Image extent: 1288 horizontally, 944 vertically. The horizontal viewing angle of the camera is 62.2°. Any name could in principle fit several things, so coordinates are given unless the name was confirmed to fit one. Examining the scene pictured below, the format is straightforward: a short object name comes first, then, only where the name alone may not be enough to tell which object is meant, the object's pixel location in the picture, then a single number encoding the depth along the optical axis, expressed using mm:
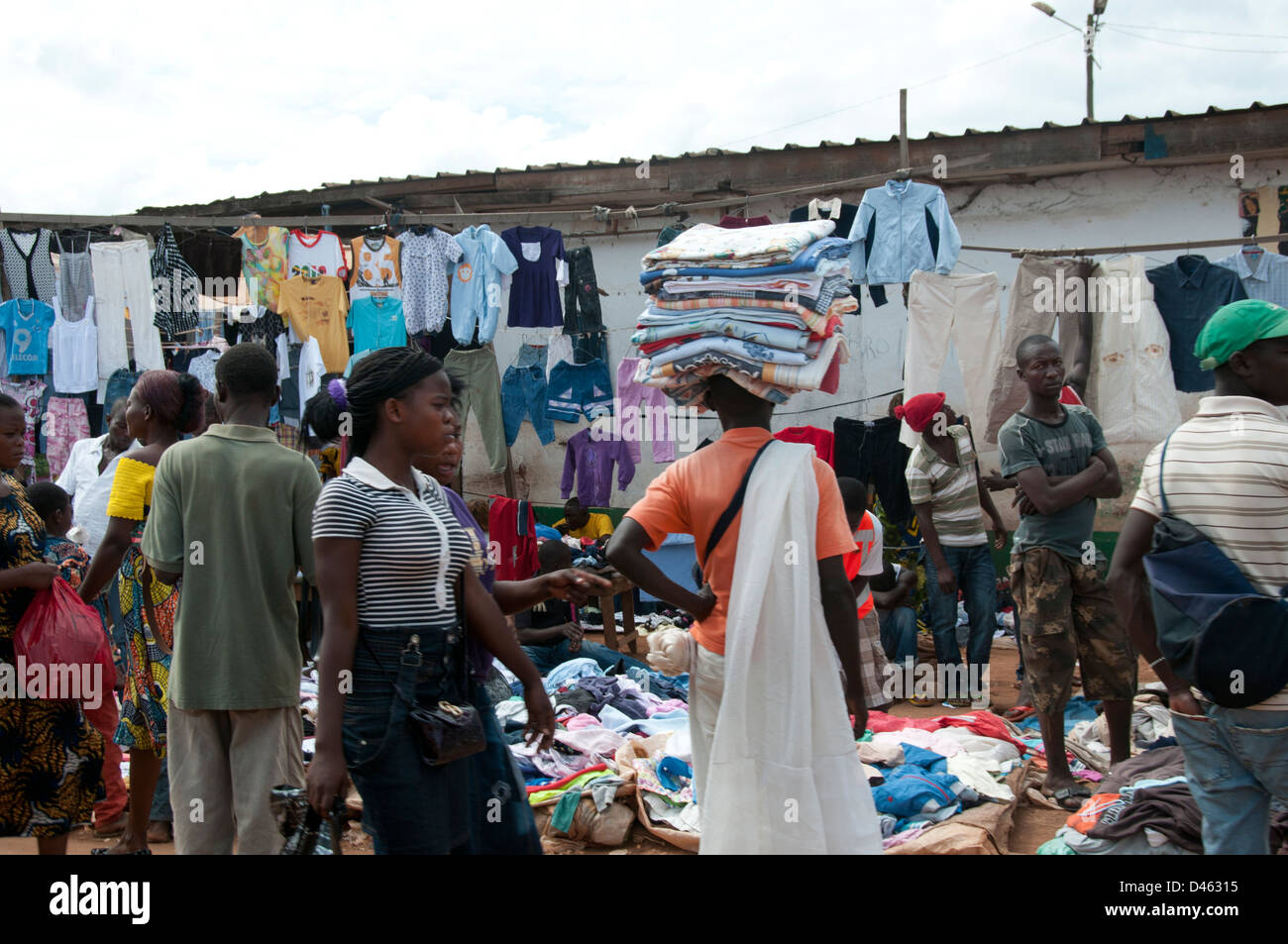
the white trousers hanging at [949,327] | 8570
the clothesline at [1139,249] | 6593
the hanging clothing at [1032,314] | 8102
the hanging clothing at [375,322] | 9781
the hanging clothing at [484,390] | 10453
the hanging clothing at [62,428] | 10328
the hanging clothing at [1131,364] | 8086
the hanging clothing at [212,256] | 9555
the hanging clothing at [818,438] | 8812
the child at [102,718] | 5125
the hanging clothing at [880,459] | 9336
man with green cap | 2764
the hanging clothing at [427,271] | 9656
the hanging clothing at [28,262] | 9836
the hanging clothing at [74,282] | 9984
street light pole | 16609
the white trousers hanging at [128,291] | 9852
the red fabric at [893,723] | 6266
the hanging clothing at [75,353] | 10016
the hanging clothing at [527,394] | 10570
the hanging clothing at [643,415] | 10312
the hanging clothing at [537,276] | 9859
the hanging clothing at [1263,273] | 7820
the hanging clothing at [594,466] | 10570
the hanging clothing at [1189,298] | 7891
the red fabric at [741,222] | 8711
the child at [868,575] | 6234
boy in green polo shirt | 3299
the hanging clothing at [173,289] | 9500
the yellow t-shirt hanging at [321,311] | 9633
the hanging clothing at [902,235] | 8492
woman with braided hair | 2576
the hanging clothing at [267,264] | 9523
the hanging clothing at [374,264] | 9695
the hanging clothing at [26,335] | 9930
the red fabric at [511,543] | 8906
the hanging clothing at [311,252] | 9602
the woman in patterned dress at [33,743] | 3826
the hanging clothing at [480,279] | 9648
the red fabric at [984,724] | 6172
